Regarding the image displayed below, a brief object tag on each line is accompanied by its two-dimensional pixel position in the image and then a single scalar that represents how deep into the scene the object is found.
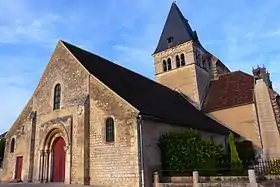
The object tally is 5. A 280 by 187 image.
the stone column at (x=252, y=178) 11.20
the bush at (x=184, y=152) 14.91
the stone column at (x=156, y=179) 13.57
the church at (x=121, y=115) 14.41
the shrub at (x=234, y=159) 17.17
